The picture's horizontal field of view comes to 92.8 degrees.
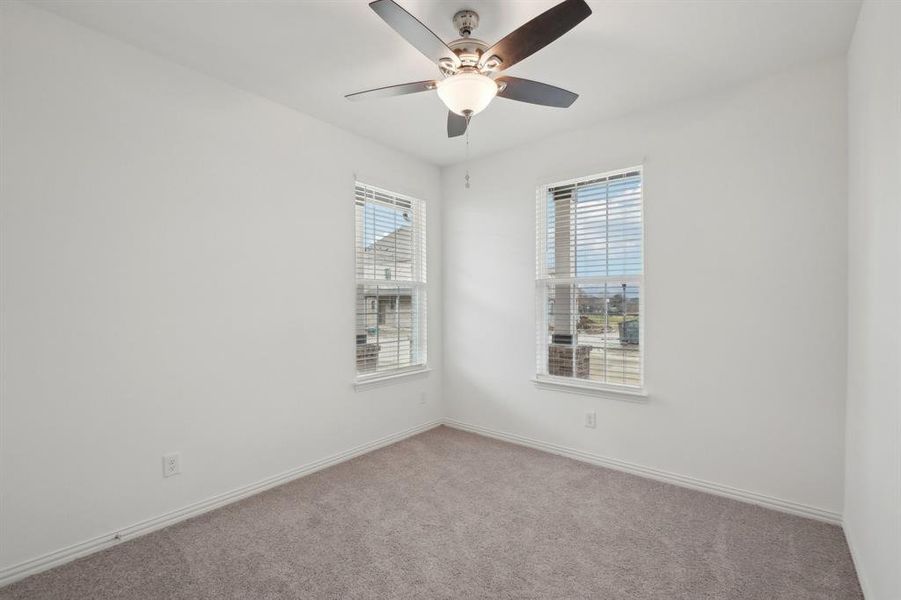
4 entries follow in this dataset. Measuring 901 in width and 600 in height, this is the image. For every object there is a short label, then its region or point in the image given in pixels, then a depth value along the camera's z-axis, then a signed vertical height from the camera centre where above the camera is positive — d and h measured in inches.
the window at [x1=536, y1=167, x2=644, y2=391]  120.6 +2.7
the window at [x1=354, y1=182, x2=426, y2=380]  136.9 +3.0
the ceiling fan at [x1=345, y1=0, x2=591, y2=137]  61.2 +38.8
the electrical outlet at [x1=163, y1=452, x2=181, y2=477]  92.5 -37.4
